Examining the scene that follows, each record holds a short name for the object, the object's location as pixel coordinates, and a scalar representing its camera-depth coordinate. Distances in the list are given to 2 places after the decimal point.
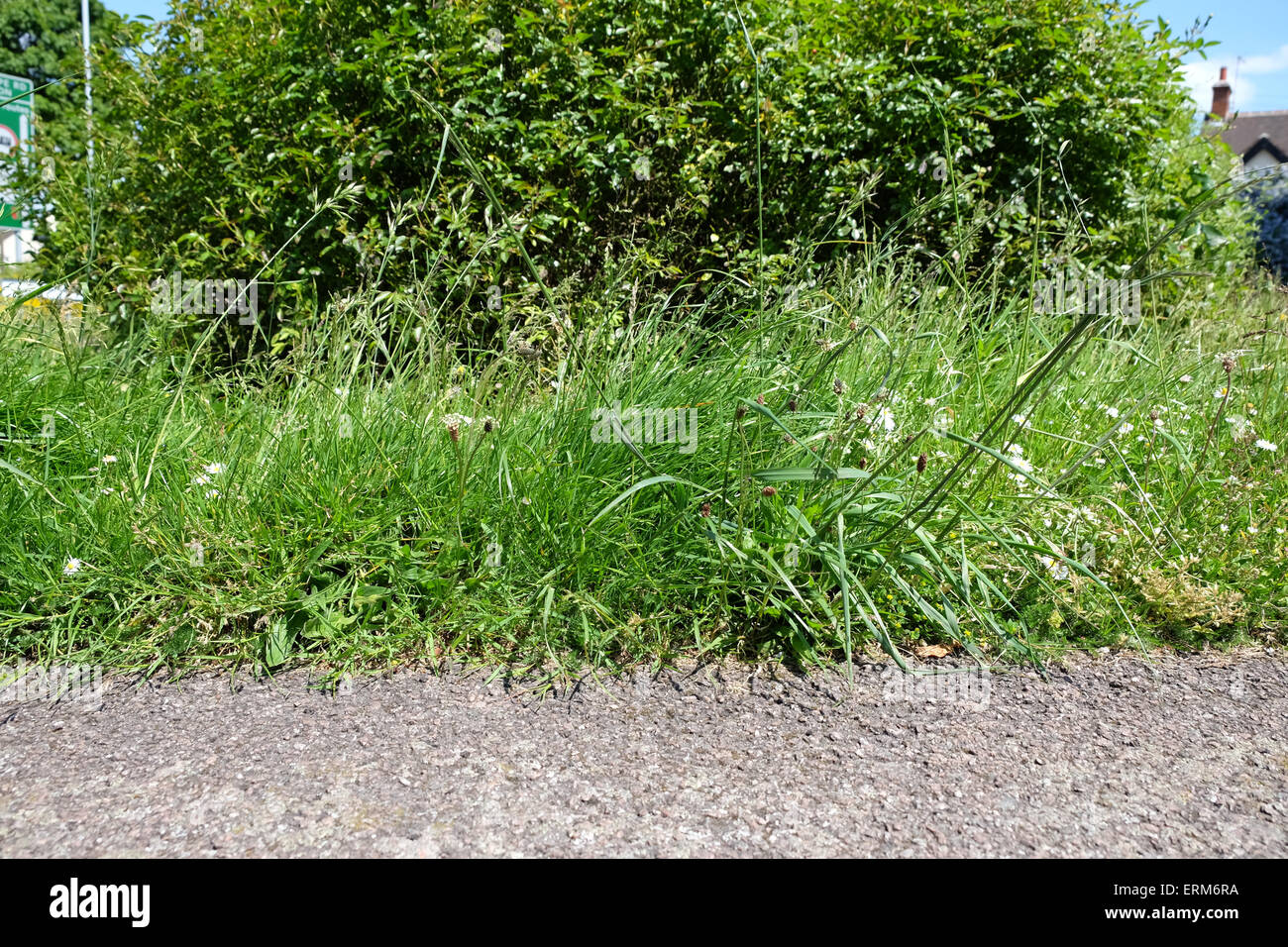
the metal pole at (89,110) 4.61
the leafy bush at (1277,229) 14.30
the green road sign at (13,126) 4.53
